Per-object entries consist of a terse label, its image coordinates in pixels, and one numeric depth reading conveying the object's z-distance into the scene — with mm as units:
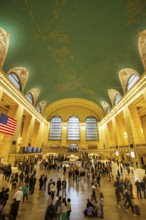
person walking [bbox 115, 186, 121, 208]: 5591
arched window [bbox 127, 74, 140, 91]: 14882
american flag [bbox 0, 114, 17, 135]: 10819
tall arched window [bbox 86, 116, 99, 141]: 30906
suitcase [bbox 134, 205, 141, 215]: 4701
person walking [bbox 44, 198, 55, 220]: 3909
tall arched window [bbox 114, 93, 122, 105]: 20406
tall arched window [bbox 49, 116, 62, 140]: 30656
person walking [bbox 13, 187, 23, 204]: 4880
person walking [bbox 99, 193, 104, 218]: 4595
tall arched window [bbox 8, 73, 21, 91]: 15003
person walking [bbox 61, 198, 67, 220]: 4146
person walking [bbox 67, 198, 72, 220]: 4434
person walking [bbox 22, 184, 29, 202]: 5970
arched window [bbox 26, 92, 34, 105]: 20423
